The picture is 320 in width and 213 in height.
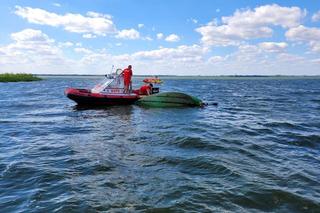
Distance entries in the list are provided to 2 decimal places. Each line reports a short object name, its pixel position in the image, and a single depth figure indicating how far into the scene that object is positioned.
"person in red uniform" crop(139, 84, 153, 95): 17.69
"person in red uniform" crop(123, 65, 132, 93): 16.55
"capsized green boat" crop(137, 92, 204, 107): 16.49
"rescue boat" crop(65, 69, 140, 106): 16.27
